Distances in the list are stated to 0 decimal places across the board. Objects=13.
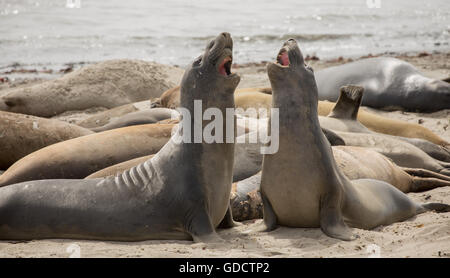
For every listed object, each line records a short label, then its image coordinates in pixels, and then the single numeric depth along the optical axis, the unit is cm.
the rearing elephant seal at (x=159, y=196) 994
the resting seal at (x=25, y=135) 1470
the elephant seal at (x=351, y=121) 1503
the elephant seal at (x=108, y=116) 1772
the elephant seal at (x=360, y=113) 1614
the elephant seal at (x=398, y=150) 1430
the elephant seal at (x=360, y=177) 1147
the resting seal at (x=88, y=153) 1266
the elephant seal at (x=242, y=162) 1205
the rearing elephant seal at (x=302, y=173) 1003
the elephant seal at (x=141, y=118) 1612
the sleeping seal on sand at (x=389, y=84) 2077
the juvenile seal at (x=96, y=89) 2089
